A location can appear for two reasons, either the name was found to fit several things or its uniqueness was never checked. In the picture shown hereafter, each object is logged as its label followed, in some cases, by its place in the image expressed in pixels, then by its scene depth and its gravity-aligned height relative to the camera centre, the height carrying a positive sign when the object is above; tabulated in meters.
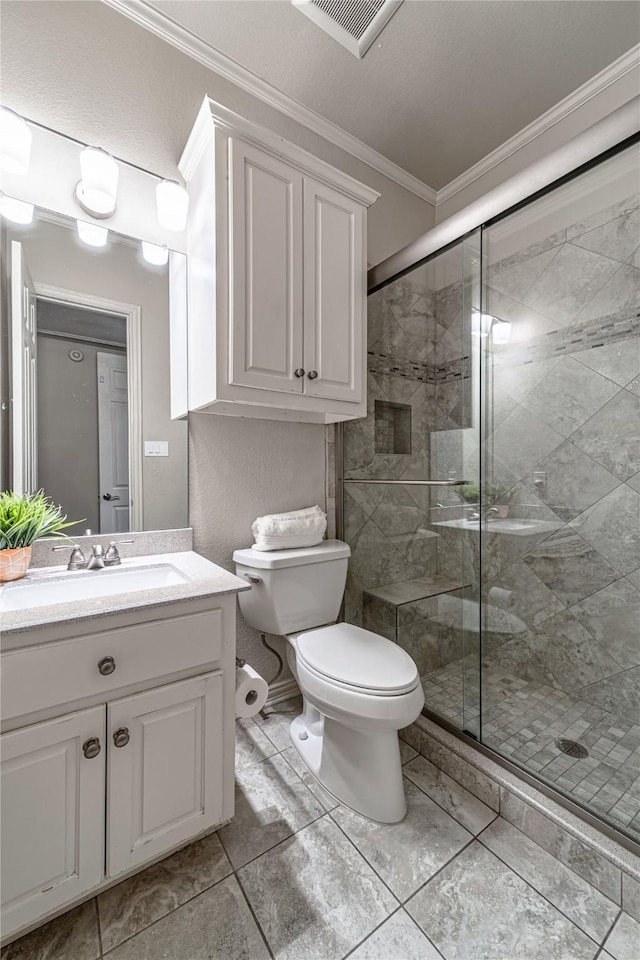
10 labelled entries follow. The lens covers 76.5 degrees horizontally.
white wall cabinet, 1.33 +0.72
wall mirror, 1.30 +0.34
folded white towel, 1.63 -0.28
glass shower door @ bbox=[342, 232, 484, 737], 1.61 -0.03
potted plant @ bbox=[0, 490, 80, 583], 1.15 -0.16
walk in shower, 1.48 -0.05
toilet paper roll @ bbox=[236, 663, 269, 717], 1.18 -0.64
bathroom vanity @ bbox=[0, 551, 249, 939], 0.86 -0.61
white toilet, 1.23 -0.63
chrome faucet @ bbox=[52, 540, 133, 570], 1.30 -0.27
